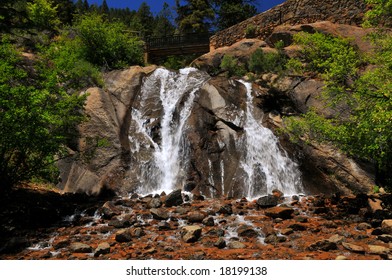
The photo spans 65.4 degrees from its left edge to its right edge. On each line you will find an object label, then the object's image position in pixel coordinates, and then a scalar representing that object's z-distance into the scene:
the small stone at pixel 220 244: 7.33
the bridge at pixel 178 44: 28.72
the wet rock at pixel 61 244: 7.68
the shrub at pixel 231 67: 21.14
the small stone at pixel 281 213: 9.56
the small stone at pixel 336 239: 7.41
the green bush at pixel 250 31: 25.36
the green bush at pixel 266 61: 20.06
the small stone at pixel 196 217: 9.28
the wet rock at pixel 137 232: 8.24
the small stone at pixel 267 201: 10.66
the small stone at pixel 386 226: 7.96
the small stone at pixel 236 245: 7.38
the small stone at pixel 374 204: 9.82
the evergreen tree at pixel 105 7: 65.94
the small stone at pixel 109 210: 10.09
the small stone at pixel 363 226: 8.52
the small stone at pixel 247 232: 8.16
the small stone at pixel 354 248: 6.84
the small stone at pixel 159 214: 9.68
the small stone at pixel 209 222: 8.96
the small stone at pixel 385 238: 7.46
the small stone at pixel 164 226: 8.80
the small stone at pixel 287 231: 8.22
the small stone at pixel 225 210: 10.01
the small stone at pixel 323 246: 7.03
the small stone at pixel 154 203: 10.84
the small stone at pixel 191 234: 7.76
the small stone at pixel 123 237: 7.86
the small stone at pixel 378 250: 6.68
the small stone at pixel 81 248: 7.34
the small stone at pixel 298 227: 8.52
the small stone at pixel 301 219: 9.23
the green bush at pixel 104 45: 22.02
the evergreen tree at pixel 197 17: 35.12
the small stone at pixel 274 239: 7.69
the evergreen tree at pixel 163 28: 50.84
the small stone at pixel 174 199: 11.02
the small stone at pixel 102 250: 7.14
